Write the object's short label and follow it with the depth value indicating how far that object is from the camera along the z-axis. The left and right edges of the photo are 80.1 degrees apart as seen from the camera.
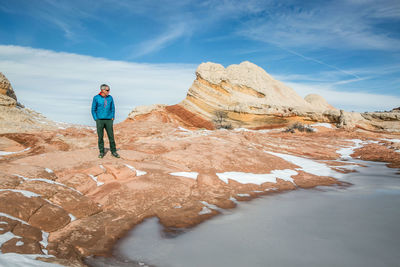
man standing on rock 6.05
